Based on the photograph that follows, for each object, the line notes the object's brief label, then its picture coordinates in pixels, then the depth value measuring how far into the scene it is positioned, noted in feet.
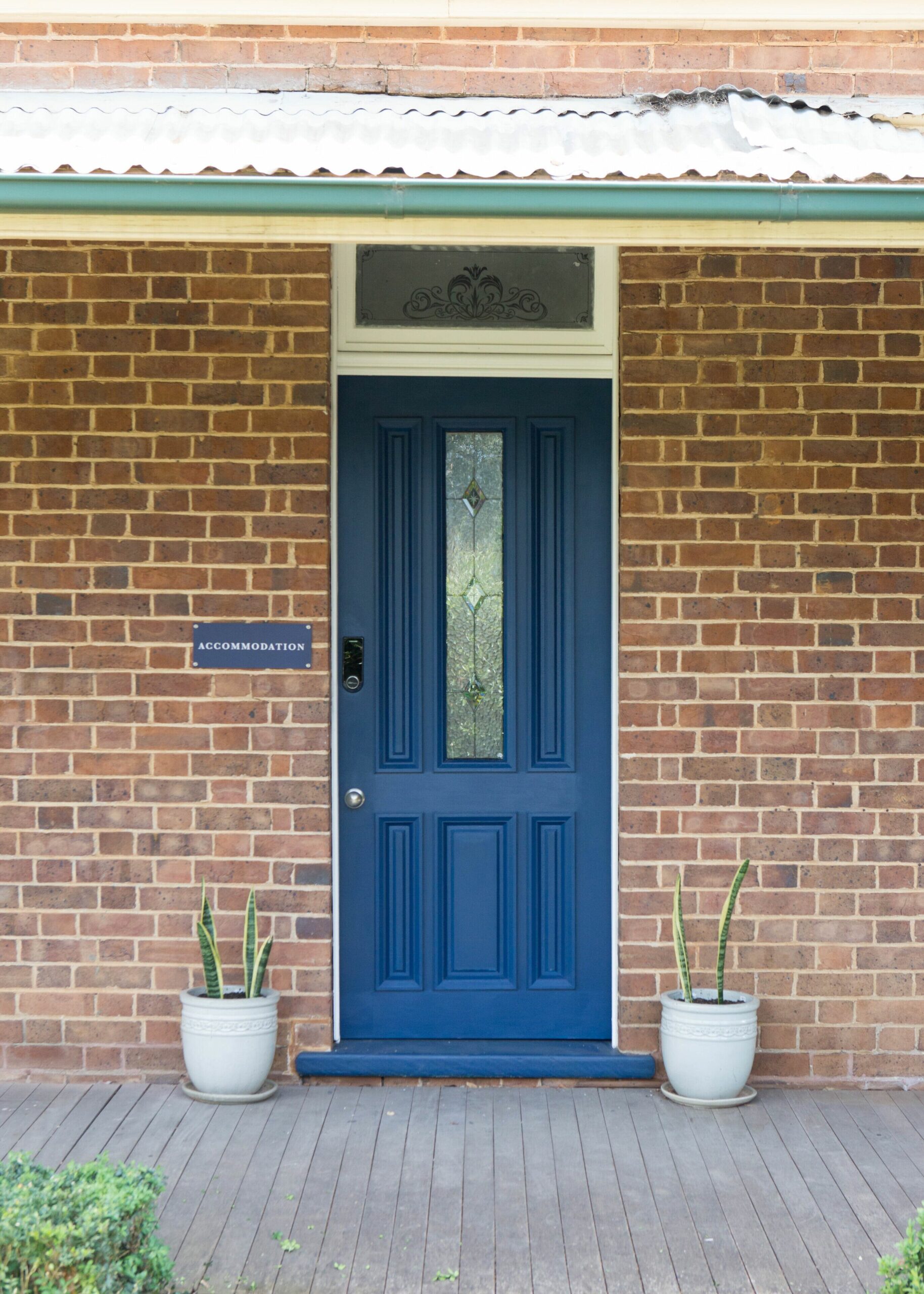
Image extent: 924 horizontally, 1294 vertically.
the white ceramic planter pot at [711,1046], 14.52
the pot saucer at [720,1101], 14.73
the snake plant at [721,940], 14.69
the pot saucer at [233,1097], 14.78
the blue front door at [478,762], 16.20
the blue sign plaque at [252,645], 15.48
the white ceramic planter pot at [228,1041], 14.57
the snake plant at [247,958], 14.76
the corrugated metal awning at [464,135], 10.81
